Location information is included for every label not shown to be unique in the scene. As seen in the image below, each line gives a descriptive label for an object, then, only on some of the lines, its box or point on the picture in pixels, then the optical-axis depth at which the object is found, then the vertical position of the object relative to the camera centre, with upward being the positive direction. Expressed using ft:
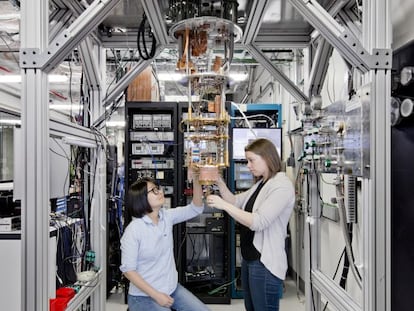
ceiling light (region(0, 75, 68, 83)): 15.90 +3.43
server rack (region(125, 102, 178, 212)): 13.05 +0.33
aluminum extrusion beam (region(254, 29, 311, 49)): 9.32 +3.01
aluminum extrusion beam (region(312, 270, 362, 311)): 6.90 -2.85
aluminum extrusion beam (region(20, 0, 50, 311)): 5.22 -0.23
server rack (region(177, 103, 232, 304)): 12.96 -3.46
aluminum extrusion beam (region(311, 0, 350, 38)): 7.00 +2.94
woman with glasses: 7.09 -1.96
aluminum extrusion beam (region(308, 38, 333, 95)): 8.50 +2.19
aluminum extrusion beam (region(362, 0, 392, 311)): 5.27 -0.35
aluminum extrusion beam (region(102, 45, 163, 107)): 8.98 +1.89
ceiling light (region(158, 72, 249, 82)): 18.54 +4.21
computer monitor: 13.24 +0.75
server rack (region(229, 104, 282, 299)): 13.14 -0.05
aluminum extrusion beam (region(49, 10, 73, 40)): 7.15 +2.69
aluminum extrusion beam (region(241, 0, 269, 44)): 6.70 +2.80
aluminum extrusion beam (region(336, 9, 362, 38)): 7.19 +2.72
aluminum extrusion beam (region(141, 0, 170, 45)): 6.55 +2.75
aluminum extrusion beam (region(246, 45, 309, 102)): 9.15 +2.09
